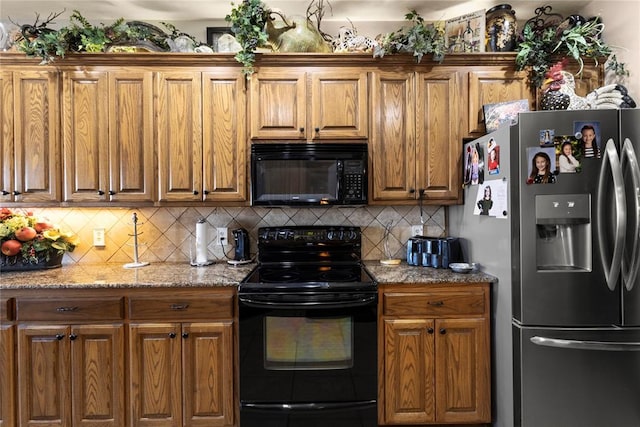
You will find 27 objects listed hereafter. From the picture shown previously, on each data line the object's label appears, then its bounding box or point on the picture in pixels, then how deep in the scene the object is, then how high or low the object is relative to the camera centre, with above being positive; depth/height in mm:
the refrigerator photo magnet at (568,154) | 1649 +271
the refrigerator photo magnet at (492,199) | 1799 +71
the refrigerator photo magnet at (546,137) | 1664 +355
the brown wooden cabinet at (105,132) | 2236 +538
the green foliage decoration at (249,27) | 2098 +1141
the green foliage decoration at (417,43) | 2152 +1061
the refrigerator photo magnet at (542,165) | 1661 +223
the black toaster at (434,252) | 2254 -263
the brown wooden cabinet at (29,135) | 2211 +518
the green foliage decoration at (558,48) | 2141 +1019
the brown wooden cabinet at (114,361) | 1894 -796
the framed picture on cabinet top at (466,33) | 2271 +1196
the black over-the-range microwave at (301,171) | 2211 +264
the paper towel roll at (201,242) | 2377 -190
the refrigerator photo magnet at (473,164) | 2037 +293
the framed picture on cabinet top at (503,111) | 2146 +626
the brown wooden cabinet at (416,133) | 2275 +519
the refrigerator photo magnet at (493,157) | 1857 +298
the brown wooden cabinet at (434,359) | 1940 -819
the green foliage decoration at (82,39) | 2135 +1122
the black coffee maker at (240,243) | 2463 -207
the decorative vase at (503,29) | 2281 +1203
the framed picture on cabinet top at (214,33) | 2570 +1342
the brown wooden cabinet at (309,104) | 2256 +713
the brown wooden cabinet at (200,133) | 2252 +528
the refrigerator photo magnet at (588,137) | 1644 +349
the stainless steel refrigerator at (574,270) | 1631 -282
